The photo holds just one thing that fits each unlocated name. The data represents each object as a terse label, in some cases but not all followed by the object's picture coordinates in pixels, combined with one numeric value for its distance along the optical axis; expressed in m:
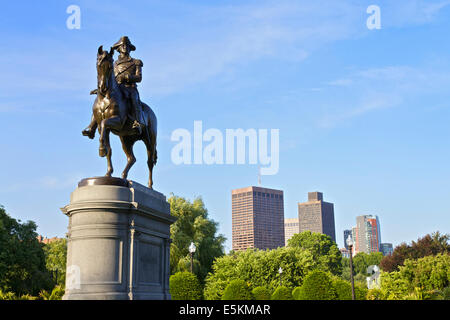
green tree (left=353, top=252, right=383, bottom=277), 132.12
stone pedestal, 12.98
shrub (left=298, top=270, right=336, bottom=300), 33.03
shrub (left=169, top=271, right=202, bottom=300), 25.14
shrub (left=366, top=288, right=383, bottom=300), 43.94
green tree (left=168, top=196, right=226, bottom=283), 50.06
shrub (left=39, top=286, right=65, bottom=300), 23.06
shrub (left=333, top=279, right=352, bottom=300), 37.02
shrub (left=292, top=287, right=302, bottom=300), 38.48
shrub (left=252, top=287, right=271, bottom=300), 41.14
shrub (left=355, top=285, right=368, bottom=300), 39.31
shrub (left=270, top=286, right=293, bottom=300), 39.09
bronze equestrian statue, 14.17
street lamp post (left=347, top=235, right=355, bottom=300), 34.50
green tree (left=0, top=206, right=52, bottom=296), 46.19
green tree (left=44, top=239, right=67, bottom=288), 57.78
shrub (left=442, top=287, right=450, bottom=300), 40.71
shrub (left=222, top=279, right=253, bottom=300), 29.73
